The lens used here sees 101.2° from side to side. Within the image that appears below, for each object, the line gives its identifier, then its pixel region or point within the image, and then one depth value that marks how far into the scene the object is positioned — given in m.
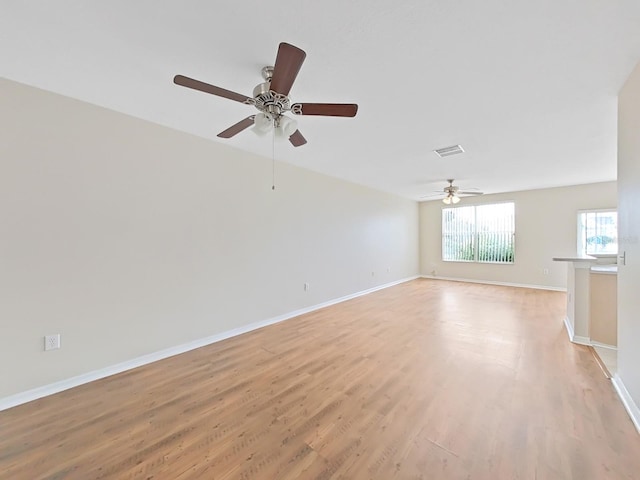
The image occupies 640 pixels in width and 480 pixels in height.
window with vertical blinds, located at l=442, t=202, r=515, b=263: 6.83
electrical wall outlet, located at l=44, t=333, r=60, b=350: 2.18
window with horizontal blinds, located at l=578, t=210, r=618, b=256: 5.53
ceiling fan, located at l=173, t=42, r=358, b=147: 1.45
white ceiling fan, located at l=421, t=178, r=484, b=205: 5.50
